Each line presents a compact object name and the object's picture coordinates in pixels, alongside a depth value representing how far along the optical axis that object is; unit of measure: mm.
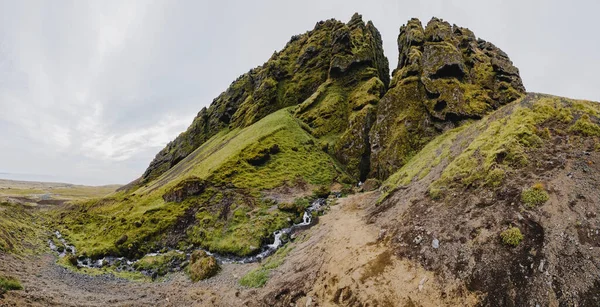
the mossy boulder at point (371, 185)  52656
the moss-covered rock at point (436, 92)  55969
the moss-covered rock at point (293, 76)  101562
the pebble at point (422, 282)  18784
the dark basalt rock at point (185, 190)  52781
